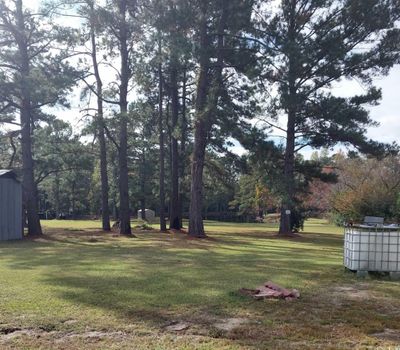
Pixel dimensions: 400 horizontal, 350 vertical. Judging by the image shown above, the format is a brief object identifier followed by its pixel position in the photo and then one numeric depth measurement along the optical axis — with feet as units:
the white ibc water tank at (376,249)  29.14
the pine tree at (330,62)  64.90
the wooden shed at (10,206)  64.90
